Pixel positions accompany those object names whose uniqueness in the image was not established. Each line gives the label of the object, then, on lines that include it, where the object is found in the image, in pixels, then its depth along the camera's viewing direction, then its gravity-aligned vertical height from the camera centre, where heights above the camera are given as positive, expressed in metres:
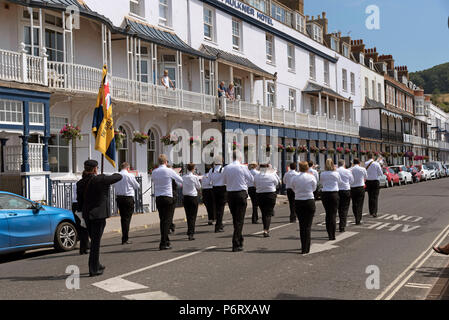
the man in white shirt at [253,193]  14.11 -0.80
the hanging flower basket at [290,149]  31.42 +1.24
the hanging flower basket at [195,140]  22.66 +1.46
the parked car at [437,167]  50.69 -0.45
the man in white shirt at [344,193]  12.38 -0.73
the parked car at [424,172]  44.70 -0.79
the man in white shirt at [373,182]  15.44 -0.56
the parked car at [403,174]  38.19 -0.79
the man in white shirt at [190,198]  11.73 -0.69
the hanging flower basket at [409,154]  60.66 +1.27
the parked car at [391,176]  36.11 -0.91
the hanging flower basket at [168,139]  21.25 +1.43
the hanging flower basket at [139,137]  19.45 +1.44
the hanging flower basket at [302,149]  33.56 +1.29
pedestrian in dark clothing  7.79 -0.58
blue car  9.55 -1.09
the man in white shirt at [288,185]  14.86 -0.55
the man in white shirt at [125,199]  11.57 -0.65
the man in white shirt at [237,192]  9.90 -0.49
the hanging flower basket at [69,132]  15.66 +1.39
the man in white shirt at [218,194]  13.10 -0.69
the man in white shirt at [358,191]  13.82 -0.75
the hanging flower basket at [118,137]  17.72 +1.33
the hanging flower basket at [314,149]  35.75 +1.35
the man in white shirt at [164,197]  10.38 -0.56
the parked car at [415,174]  42.11 -0.91
